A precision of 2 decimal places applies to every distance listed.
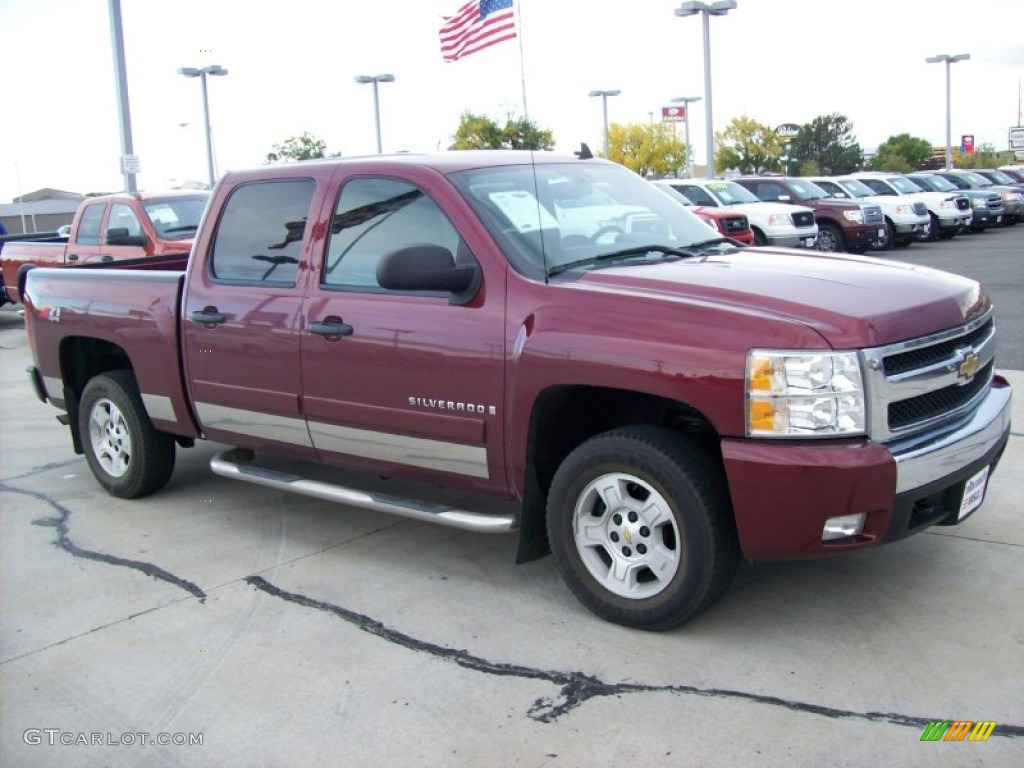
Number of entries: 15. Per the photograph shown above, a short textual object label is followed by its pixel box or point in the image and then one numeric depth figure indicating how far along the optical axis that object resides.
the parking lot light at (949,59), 47.31
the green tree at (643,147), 63.28
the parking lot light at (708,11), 30.34
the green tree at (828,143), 70.31
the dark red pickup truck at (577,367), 3.86
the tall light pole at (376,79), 32.20
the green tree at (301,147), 32.41
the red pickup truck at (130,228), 12.68
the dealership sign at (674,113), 58.91
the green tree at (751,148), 62.38
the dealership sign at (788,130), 59.31
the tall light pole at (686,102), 54.61
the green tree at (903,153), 63.77
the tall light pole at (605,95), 40.53
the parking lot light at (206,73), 28.86
